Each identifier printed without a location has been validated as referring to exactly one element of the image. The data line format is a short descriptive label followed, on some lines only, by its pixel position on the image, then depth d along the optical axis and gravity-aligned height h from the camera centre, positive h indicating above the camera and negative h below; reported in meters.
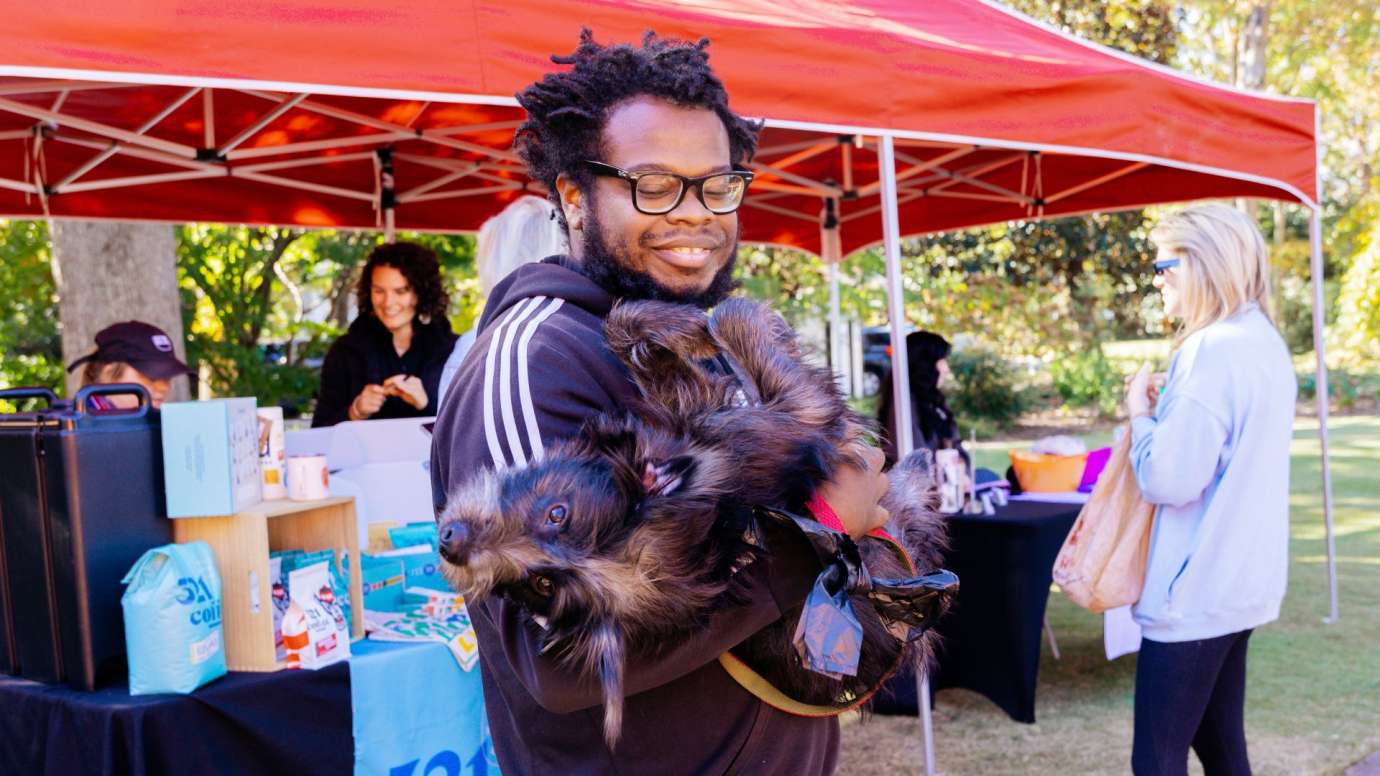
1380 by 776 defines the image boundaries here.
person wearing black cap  3.90 -0.01
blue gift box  2.47 -0.24
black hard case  2.29 -0.36
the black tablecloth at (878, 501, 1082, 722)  4.68 -1.23
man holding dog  1.19 +0.02
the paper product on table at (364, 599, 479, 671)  2.94 -0.77
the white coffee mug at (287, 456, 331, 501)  2.82 -0.33
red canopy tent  2.54 +0.82
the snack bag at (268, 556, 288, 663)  2.61 -0.59
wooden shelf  2.54 -0.53
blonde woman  2.92 -0.53
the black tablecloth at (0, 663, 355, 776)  2.31 -0.82
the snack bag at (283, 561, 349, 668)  2.60 -0.65
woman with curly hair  4.51 +0.01
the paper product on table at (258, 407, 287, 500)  2.78 -0.26
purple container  5.48 -0.78
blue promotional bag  2.35 -0.57
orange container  5.34 -0.76
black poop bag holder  1.13 -0.29
